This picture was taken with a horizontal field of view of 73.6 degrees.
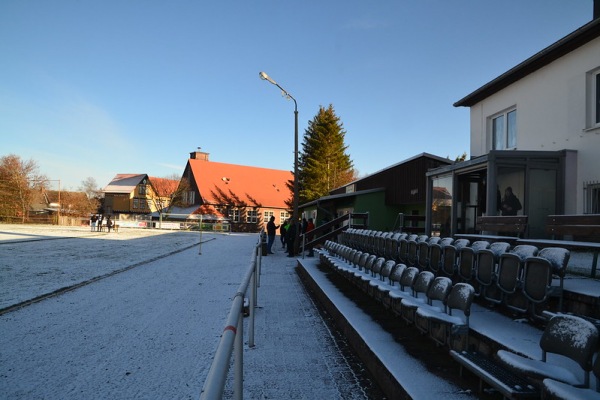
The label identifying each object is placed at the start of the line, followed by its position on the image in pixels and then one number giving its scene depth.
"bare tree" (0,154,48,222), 50.41
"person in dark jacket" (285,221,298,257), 19.56
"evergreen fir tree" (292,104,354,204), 51.19
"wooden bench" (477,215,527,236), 7.00
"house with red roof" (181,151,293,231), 53.97
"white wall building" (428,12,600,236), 9.23
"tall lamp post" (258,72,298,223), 19.39
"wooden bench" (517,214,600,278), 5.33
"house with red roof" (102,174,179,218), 69.31
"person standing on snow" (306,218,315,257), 18.13
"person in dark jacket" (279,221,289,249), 23.36
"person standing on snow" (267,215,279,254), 20.75
